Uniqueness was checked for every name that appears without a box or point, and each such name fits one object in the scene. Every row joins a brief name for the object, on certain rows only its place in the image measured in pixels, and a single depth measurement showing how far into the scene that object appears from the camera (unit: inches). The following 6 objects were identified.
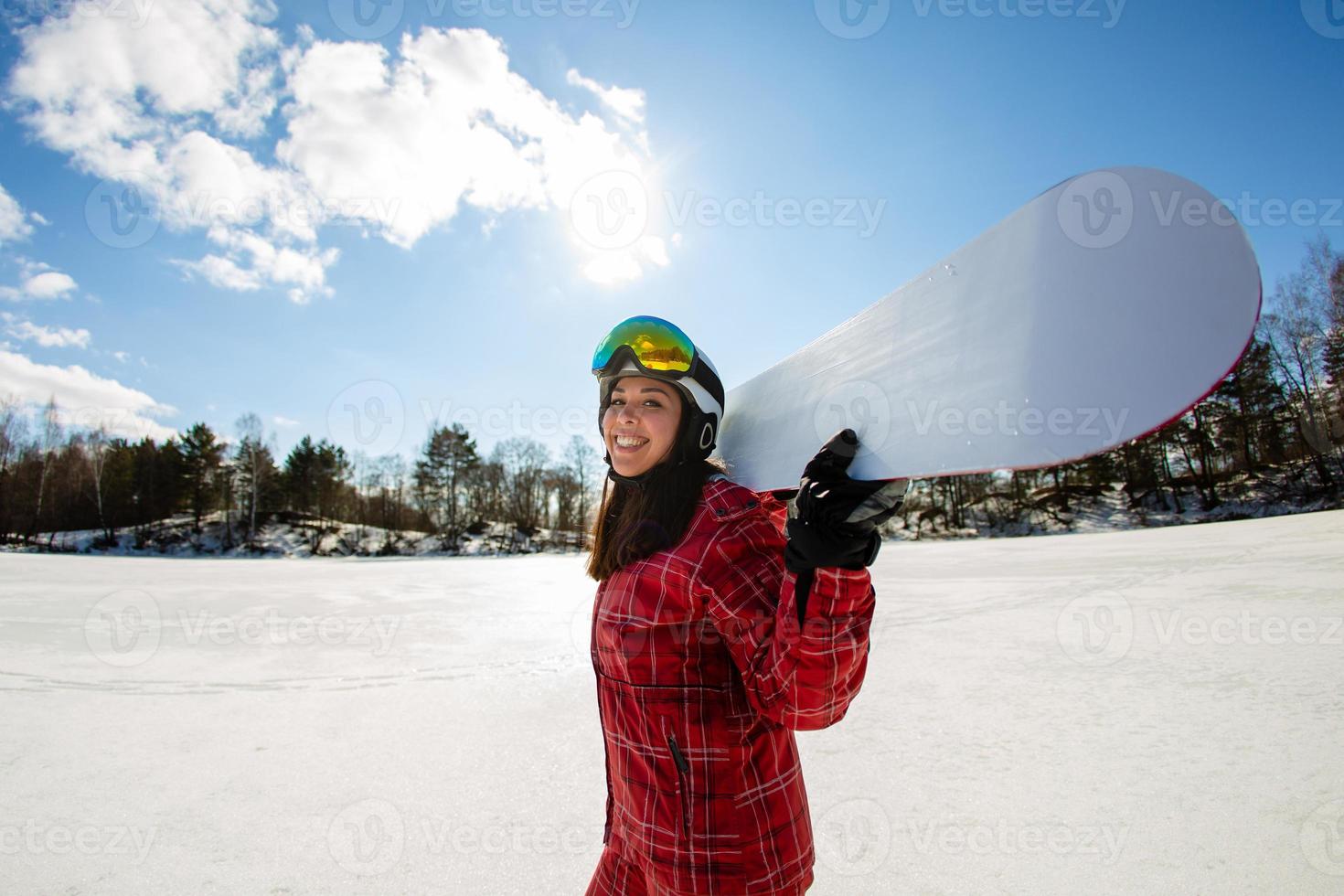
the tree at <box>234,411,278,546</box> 1459.2
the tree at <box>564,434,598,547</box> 1763.0
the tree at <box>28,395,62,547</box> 1286.2
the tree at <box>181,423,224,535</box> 1444.4
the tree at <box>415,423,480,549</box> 1654.8
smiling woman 34.1
